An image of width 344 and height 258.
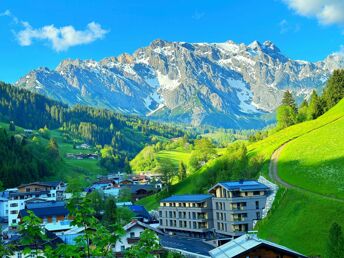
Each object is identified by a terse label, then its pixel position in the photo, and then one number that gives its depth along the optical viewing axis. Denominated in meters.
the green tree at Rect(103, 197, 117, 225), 92.73
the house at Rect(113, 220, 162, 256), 74.12
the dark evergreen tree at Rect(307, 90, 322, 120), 159.88
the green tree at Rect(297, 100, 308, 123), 165.88
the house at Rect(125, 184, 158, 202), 184.65
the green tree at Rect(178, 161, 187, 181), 165.75
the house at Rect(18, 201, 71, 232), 119.62
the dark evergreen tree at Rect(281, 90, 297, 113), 180.75
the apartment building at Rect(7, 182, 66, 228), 145.50
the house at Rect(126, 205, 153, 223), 122.50
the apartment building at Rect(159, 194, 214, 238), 105.19
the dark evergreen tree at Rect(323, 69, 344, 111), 162.50
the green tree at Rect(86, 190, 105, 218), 125.29
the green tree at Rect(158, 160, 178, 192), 158.55
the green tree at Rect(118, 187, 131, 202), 166.35
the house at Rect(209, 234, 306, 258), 44.81
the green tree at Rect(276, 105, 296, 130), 168.62
